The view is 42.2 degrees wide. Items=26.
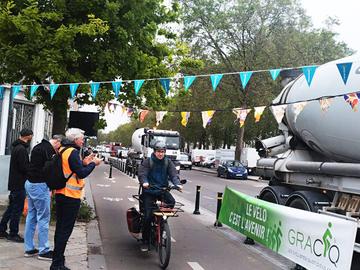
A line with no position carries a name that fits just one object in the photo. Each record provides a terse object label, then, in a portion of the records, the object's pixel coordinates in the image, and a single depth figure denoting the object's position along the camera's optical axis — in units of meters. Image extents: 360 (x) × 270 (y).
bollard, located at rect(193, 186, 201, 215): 13.42
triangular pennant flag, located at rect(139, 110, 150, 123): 13.08
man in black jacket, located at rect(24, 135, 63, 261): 6.70
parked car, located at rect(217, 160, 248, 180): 36.97
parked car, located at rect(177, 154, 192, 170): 48.86
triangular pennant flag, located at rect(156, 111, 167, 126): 13.15
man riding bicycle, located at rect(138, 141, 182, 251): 7.54
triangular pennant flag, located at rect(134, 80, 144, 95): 10.39
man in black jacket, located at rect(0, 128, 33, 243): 7.60
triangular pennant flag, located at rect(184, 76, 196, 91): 10.30
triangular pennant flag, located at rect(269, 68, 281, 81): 9.65
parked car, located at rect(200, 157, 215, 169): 57.81
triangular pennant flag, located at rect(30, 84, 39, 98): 10.04
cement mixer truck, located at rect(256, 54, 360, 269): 7.22
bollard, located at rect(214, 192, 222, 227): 10.98
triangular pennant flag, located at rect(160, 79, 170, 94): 10.65
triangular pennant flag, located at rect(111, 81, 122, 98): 10.33
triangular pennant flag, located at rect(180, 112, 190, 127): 13.24
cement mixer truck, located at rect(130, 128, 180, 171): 31.75
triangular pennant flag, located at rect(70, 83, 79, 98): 9.63
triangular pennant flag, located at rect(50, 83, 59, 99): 9.74
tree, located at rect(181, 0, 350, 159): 38.81
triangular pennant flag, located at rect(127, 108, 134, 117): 13.29
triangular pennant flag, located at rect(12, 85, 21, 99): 10.06
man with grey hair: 5.86
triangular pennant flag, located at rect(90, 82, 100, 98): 10.02
